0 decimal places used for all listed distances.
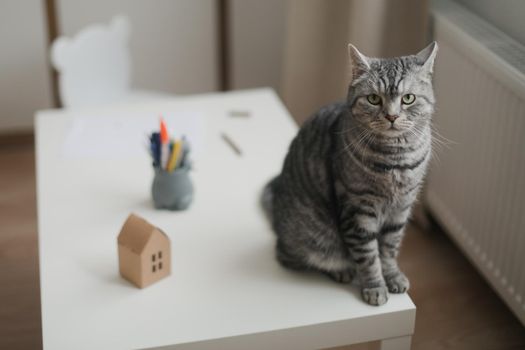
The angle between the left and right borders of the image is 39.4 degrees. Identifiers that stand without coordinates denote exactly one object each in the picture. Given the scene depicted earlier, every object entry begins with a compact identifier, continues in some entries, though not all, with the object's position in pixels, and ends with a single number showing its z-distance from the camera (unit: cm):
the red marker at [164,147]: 149
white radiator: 168
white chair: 234
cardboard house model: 131
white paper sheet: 180
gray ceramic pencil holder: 153
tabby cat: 123
